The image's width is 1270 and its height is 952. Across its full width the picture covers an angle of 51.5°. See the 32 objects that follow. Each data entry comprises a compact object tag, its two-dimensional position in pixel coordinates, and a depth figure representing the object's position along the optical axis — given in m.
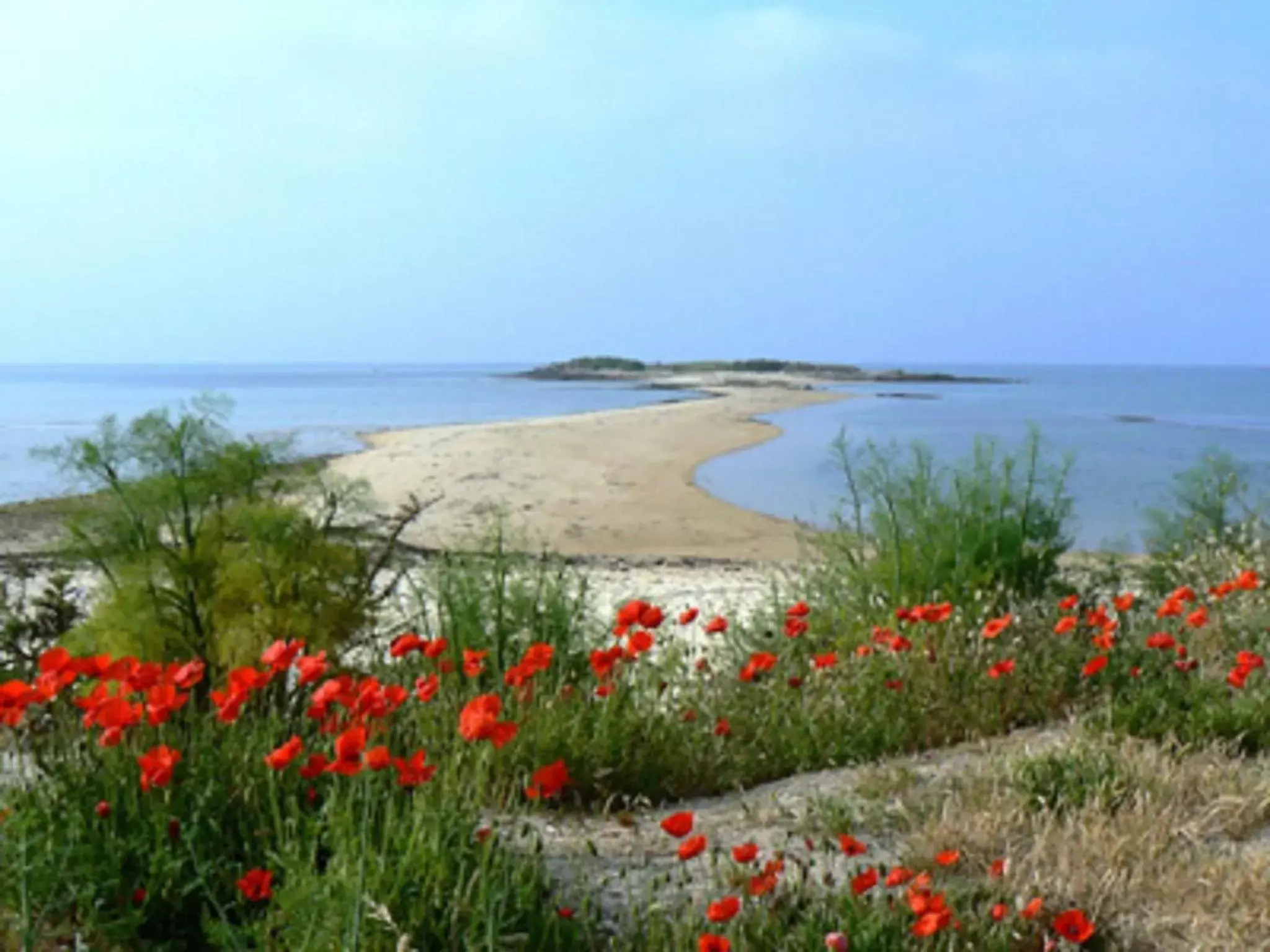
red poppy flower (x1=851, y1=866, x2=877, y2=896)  2.93
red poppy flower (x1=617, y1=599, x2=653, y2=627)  4.14
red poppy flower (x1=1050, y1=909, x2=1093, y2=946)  2.92
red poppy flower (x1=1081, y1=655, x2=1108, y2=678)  4.74
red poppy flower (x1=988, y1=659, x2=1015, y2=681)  4.67
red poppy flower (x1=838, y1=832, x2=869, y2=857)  3.01
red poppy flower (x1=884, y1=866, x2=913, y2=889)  2.92
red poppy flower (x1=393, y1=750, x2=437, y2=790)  3.09
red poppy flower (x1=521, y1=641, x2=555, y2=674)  3.96
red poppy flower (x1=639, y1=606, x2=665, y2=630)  4.19
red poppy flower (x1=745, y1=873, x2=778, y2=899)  2.83
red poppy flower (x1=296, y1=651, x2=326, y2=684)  3.23
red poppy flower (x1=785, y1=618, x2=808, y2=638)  4.81
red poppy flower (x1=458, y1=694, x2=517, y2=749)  2.84
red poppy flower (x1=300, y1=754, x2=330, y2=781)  3.22
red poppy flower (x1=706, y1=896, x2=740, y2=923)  2.60
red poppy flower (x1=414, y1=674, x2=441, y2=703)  3.46
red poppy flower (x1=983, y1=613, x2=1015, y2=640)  4.66
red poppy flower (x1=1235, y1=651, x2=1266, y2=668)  4.61
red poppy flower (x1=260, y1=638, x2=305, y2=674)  3.39
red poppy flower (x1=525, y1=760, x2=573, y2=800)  3.11
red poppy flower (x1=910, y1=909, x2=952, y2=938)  2.69
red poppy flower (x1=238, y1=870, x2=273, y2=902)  2.92
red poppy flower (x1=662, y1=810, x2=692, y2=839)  2.84
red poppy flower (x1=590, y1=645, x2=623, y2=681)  4.12
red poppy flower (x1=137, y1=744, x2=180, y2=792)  3.11
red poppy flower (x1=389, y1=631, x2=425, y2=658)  4.14
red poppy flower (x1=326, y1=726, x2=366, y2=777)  2.83
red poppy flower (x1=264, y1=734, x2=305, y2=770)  2.91
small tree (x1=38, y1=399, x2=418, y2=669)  5.50
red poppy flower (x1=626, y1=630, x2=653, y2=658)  4.20
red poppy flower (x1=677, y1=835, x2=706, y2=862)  2.81
